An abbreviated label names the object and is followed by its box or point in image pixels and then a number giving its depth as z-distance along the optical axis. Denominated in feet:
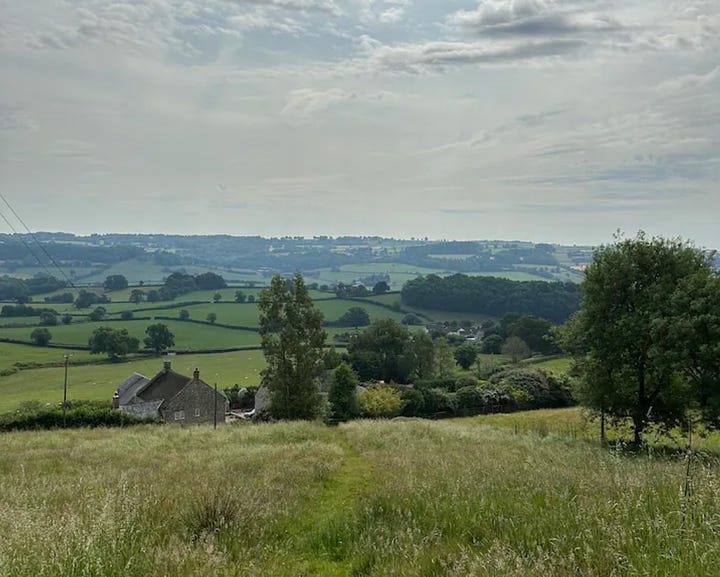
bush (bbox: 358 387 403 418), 182.39
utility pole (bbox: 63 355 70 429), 122.93
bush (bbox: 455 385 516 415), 194.80
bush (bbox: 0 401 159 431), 122.11
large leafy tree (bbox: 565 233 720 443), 73.72
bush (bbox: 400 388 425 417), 195.52
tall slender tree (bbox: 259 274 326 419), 126.93
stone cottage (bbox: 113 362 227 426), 182.70
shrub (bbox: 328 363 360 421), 174.64
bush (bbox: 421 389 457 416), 199.00
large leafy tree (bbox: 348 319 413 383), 284.41
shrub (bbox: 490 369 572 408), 199.62
